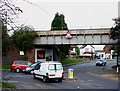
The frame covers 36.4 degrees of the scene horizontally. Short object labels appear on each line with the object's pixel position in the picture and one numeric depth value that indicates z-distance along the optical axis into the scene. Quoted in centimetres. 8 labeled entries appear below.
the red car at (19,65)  2635
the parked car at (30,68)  2364
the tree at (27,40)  3391
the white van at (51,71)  1558
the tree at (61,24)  5255
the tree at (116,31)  2503
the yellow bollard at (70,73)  1853
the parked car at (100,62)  4596
